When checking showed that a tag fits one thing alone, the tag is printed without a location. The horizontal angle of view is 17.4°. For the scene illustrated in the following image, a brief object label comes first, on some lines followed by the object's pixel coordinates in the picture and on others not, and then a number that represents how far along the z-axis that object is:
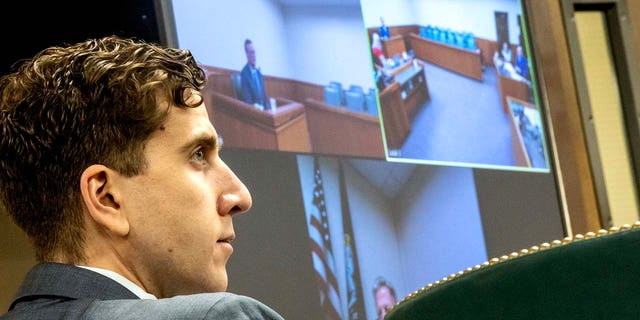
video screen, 3.12
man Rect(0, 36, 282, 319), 1.78
